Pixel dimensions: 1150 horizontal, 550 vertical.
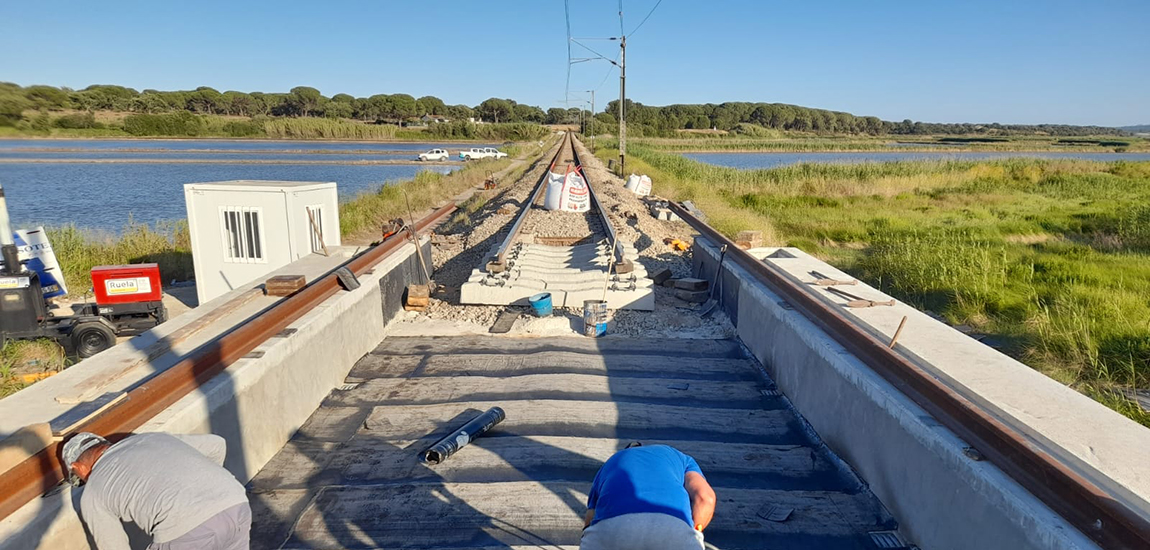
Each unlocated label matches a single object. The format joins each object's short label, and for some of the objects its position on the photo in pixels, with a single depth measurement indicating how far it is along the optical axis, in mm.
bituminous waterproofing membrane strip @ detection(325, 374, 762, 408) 5613
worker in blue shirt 2346
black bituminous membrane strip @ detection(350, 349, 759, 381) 6254
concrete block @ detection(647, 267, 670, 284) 9383
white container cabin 8555
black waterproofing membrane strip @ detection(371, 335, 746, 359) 6918
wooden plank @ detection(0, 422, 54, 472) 2596
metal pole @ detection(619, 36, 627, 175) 34275
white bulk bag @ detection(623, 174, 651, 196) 22281
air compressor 7844
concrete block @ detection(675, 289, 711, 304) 8820
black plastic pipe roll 4469
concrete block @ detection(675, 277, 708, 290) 8875
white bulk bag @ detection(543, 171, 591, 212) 15734
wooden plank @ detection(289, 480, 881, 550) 3627
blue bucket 7812
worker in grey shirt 2623
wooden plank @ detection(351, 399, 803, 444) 4957
